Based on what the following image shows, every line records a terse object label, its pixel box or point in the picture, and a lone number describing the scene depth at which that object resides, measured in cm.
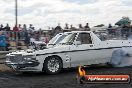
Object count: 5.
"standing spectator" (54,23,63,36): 1394
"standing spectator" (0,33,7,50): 1248
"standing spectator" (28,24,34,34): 1437
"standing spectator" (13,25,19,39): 1291
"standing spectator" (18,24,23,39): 1324
